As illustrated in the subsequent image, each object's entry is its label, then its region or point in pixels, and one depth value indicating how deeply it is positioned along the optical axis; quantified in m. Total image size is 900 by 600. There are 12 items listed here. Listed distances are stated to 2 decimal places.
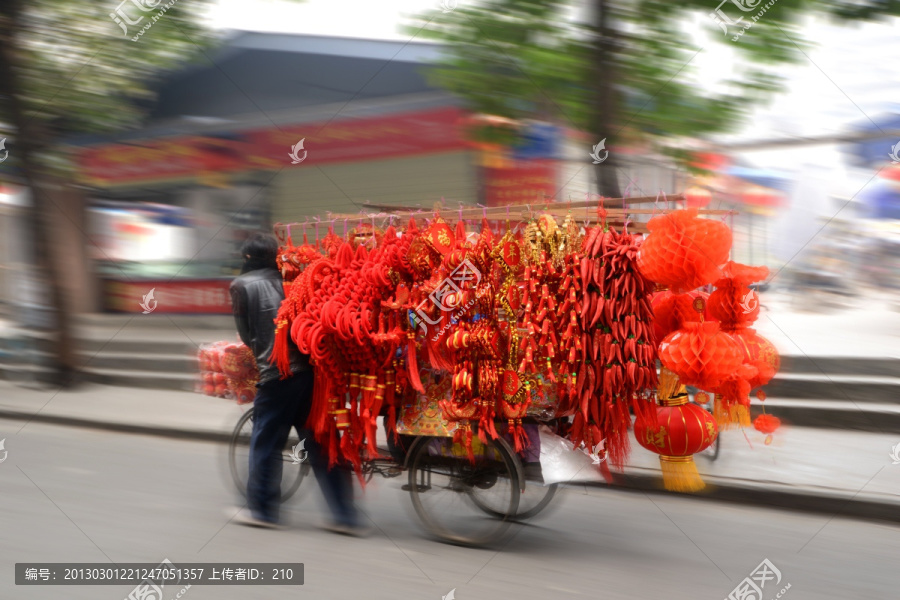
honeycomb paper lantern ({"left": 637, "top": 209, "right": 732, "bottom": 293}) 3.33
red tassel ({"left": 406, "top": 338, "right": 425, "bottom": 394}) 3.96
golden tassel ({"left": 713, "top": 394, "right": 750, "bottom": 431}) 3.69
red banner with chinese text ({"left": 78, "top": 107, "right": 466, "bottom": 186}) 10.88
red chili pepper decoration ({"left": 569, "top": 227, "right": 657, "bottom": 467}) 3.57
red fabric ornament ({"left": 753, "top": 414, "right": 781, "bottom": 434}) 3.67
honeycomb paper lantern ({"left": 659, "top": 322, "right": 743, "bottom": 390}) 3.38
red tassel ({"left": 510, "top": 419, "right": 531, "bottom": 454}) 3.85
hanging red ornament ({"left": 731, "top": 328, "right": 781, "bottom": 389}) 3.54
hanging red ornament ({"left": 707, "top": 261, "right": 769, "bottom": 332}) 3.55
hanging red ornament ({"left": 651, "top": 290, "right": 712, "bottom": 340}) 3.79
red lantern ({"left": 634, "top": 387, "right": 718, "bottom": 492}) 3.72
